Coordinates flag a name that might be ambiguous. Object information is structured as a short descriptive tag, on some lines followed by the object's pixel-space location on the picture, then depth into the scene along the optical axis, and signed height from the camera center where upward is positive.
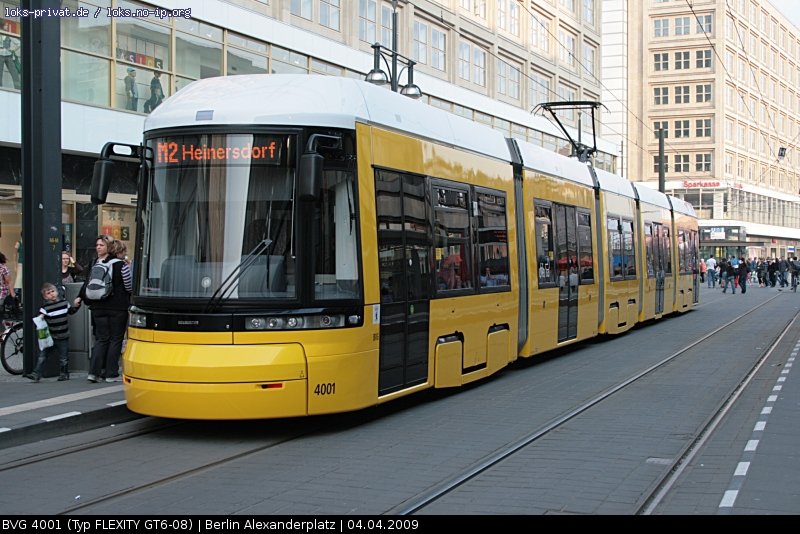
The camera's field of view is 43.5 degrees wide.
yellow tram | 8.63 +0.17
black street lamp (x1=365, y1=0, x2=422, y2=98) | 19.12 +3.85
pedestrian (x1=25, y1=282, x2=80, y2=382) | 11.95 -0.61
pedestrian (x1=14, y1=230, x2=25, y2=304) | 21.16 -0.08
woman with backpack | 11.70 -0.33
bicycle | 12.75 -0.97
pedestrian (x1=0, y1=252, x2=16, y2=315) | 16.94 -0.21
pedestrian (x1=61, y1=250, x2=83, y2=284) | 16.05 +0.06
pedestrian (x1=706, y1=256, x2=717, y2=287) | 55.41 -0.12
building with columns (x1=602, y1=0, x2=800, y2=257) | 80.81 +13.76
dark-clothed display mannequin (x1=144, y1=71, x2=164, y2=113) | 23.16 +4.15
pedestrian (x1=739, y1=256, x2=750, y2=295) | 47.73 -0.31
